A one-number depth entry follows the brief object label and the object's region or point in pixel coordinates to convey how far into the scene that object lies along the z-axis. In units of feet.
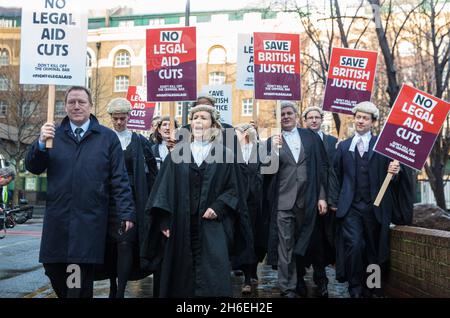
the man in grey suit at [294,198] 23.22
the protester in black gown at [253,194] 25.30
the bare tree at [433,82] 49.00
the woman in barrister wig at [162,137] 26.55
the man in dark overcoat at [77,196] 16.42
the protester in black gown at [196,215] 17.52
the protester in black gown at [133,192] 20.42
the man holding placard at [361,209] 22.02
